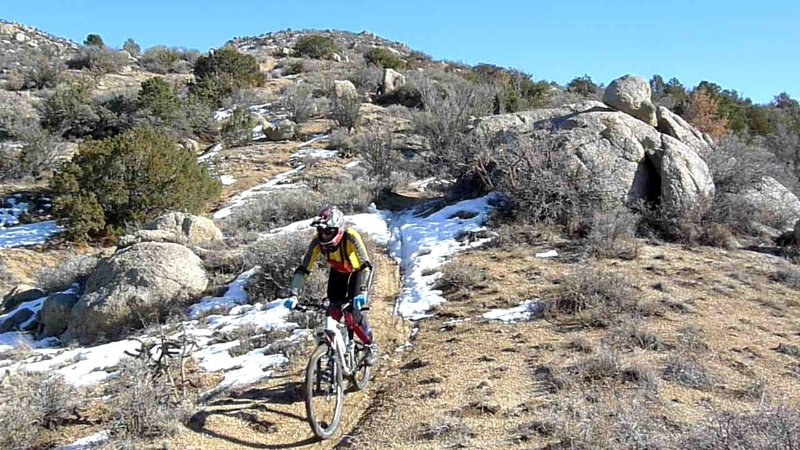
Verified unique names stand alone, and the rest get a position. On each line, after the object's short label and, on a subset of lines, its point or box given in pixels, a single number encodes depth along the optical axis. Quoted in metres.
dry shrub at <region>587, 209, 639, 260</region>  9.36
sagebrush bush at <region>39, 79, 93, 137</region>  18.31
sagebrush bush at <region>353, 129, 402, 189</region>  15.33
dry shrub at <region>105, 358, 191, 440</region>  4.74
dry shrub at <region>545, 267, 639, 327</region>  7.06
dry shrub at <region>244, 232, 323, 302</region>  8.70
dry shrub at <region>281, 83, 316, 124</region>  21.55
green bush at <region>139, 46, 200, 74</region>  31.28
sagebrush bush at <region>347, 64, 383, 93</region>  26.07
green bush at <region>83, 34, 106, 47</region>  35.56
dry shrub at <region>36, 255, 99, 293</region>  9.84
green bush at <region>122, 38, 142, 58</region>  34.88
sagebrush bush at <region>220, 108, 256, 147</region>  19.08
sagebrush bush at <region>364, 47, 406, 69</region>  32.41
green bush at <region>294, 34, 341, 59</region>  36.00
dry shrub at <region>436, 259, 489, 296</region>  8.53
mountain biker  5.07
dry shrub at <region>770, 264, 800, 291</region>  8.55
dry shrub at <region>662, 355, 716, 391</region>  5.38
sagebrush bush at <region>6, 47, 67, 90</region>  23.89
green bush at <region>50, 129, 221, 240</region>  12.05
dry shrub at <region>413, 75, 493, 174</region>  14.80
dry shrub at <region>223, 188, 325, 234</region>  12.12
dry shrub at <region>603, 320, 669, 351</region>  6.25
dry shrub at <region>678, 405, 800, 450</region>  3.29
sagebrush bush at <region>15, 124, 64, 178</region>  15.40
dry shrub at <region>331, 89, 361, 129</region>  19.91
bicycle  4.74
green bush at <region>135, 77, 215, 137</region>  18.56
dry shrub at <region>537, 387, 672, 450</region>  4.05
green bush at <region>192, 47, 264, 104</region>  24.62
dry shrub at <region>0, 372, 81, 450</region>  4.70
